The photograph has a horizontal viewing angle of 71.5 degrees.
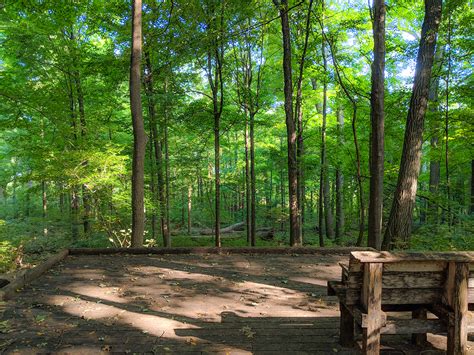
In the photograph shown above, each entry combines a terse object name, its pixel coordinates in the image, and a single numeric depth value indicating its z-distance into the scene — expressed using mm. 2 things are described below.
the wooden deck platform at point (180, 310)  3379
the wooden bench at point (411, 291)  2859
